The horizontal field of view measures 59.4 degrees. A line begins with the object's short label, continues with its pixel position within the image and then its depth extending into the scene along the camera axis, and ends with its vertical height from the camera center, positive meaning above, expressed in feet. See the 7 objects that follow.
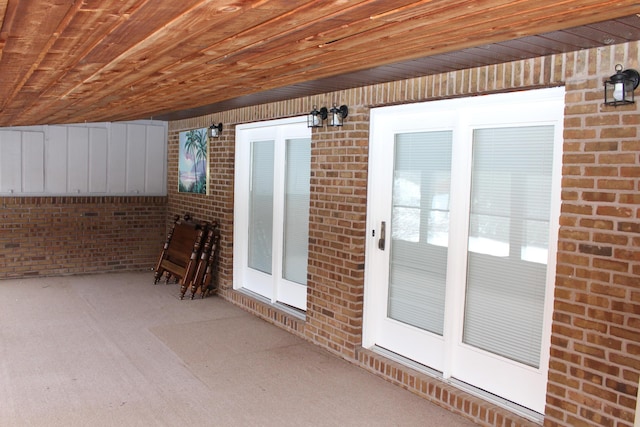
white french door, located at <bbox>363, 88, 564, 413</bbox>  11.91 -1.18
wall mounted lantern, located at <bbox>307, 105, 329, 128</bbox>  16.99 +2.00
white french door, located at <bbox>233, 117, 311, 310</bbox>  19.75 -1.08
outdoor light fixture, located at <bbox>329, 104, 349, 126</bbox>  16.34 +2.02
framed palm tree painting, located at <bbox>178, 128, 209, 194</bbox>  25.66 +0.77
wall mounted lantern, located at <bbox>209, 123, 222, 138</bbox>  24.12 +2.12
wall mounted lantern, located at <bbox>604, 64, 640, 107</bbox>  9.59 +1.86
